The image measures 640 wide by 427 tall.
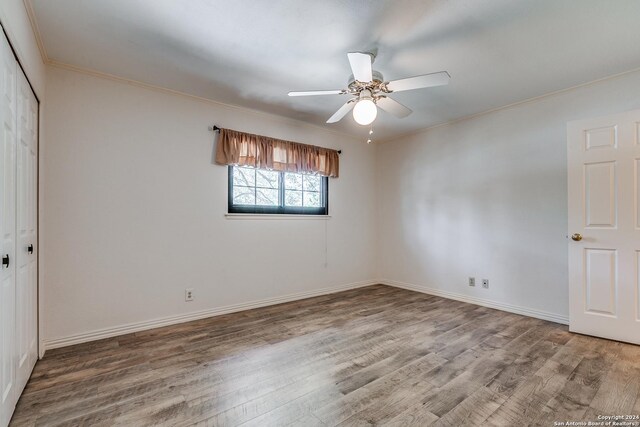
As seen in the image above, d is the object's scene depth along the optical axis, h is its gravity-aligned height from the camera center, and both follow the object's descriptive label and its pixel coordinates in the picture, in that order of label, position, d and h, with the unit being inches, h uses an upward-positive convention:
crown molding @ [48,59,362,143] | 103.1 +52.1
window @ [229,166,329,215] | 144.4 +12.0
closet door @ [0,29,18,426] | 58.1 -3.0
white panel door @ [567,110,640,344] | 102.0 -4.8
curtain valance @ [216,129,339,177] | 137.0 +31.3
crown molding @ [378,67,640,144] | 111.7 +51.2
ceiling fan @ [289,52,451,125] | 81.0 +39.5
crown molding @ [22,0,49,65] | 74.5 +53.1
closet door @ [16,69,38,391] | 72.0 -5.3
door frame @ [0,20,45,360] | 91.4 -10.6
